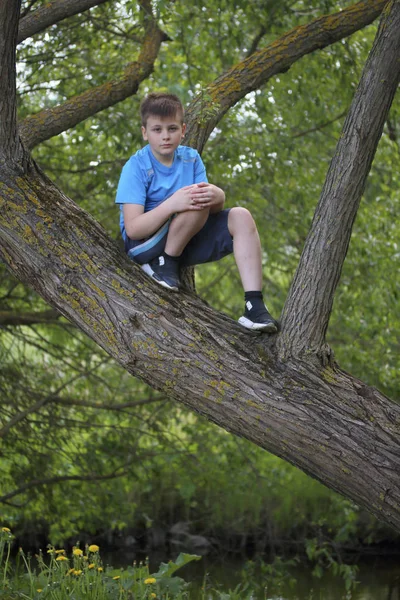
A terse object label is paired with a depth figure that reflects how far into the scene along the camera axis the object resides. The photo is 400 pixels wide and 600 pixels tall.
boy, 7.45
